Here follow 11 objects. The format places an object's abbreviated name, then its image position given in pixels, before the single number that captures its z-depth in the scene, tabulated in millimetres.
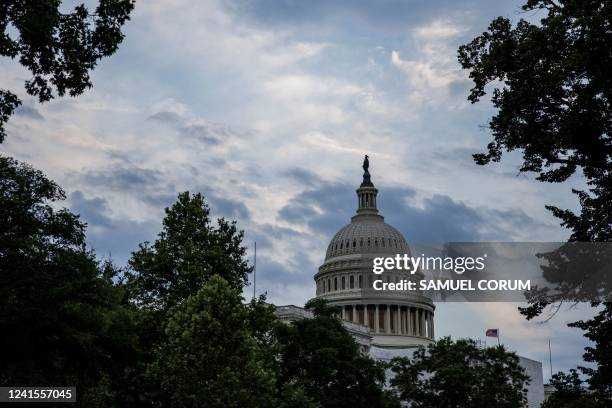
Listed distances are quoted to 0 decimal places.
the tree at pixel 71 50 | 23688
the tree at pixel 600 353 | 28938
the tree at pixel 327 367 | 61406
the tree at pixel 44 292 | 43094
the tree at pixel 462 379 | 66312
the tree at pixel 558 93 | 25906
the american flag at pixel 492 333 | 142950
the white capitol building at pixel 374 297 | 188000
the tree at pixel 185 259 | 52531
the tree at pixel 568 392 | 30141
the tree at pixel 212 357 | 44344
